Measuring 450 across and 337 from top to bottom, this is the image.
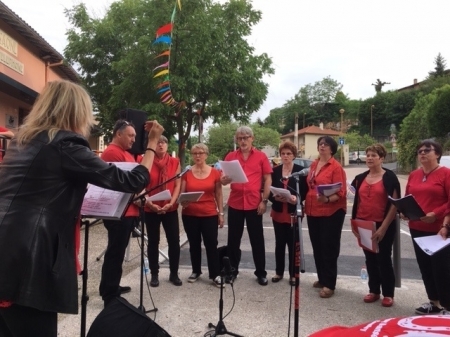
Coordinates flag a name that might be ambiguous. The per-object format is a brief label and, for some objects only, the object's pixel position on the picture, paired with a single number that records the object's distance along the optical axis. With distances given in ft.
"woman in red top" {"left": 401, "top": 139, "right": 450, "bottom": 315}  12.82
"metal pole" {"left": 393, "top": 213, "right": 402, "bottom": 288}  15.53
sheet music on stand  9.56
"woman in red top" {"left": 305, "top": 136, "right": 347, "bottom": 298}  15.11
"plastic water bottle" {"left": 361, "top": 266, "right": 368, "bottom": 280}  17.47
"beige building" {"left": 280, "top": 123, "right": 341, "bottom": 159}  231.36
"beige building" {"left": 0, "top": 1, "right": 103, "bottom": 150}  38.22
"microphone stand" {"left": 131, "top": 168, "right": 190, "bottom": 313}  12.41
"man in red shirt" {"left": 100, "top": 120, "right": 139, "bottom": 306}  13.26
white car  172.54
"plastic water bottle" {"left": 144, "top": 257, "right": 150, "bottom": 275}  17.54
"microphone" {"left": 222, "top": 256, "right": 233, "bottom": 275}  11.48
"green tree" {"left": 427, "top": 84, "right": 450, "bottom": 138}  87.02
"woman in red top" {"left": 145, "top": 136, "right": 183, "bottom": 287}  16.43
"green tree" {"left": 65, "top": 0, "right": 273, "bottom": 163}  36.24
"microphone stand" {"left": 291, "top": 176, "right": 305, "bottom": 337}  9.99
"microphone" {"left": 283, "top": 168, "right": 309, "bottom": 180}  11.89
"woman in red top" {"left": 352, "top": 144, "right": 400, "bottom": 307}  14.29
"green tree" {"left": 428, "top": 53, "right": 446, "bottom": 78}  248.73
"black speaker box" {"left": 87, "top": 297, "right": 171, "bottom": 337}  8.25
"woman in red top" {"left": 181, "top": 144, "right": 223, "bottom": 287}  16.72
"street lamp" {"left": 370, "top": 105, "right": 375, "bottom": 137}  249.55
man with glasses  16.56
